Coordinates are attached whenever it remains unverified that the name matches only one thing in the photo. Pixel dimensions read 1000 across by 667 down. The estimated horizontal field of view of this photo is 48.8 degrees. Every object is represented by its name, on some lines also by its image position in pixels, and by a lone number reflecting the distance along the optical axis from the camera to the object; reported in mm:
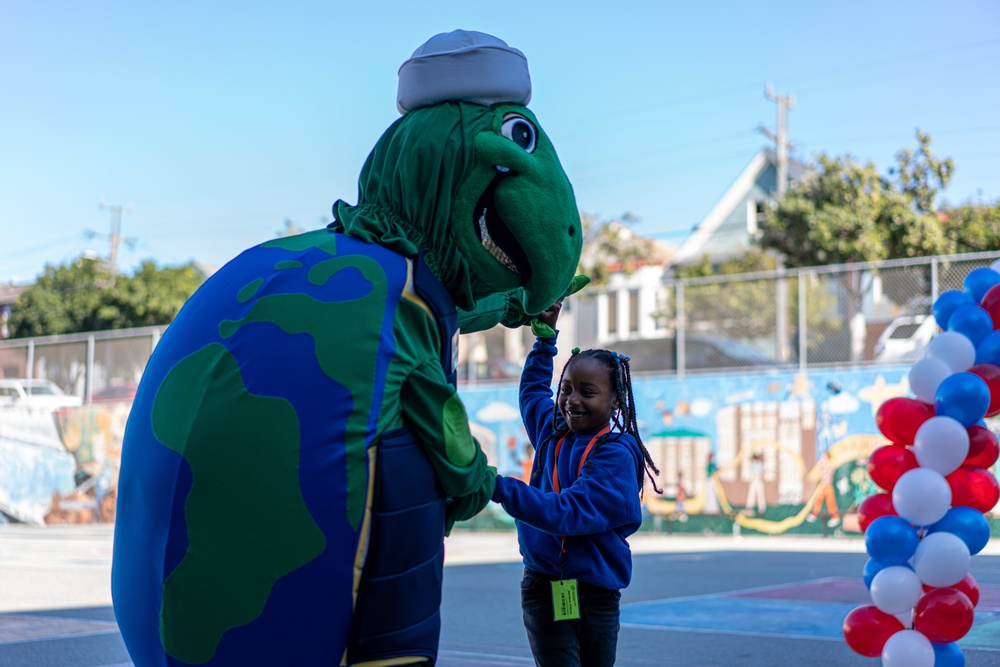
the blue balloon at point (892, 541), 4957
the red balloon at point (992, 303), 5191
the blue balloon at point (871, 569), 5067
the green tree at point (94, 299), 36000
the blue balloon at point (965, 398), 4930
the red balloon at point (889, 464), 5164
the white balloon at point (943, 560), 4797
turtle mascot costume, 2285
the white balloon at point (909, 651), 4727
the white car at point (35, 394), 23703
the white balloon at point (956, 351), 5109
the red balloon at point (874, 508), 5203
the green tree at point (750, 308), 17547
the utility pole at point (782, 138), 34969
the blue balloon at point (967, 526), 4898
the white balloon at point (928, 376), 5121
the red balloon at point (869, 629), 4945
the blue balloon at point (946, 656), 4797
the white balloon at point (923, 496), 4883
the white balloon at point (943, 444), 4910
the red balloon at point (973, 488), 4977
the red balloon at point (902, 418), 5145
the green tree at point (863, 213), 23656
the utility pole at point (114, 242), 47875
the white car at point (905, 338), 16469
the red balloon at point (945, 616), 4777
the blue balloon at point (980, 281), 5254
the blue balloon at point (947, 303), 5336
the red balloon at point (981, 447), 5047
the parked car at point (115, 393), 22719
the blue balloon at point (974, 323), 5180
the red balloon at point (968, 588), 4934
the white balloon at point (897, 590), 4859
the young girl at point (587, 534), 3475
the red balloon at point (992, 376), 5066
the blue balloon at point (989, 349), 5082
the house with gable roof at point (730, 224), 38406
